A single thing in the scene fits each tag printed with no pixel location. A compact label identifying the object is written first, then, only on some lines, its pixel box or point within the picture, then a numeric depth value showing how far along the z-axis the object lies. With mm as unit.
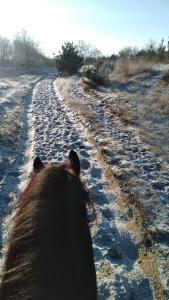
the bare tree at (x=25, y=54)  33962
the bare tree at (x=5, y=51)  37119
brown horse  899
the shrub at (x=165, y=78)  7973
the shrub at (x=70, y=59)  16560
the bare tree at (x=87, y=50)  40932
